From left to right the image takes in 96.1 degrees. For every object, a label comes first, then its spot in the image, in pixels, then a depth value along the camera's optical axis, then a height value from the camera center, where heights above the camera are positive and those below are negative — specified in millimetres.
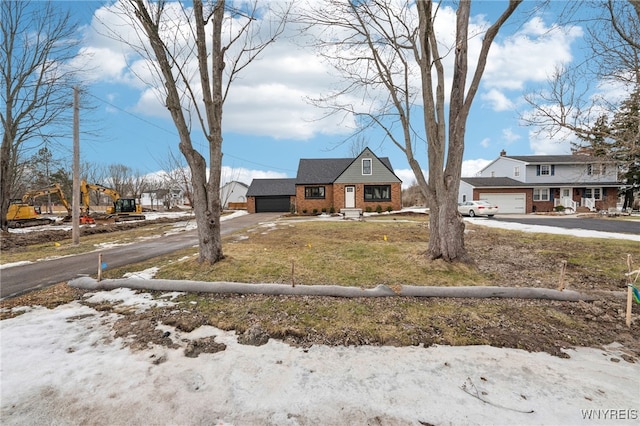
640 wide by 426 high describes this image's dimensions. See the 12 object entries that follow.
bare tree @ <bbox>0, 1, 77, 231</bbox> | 13328 +5052
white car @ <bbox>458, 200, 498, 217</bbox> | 22031 -463
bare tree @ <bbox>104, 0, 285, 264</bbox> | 6266 +2026
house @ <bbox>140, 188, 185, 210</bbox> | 47750 +1802
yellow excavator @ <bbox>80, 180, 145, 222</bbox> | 21827 -58
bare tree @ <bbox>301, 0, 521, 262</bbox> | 6074 +1788
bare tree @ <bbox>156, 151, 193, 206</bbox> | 17430 +2098
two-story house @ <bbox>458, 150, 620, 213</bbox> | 26781 +1242
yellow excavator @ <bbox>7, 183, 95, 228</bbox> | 20391 -406
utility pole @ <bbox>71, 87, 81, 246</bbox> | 10953 +1715
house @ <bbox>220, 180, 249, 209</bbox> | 53781 +2372
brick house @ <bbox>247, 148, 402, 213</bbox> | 26594 +1675
